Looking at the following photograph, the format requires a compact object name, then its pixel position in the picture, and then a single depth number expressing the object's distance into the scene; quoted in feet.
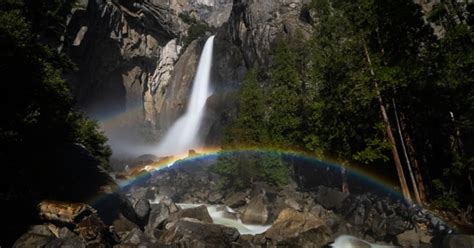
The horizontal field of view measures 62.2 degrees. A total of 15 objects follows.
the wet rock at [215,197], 136.56
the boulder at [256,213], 98.02
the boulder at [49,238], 57.93
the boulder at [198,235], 69.59
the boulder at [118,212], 78.36
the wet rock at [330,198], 101.86
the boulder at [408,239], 75.34
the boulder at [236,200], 120.20
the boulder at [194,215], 91.43
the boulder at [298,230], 73.87
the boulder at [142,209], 87.28
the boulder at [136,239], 68.20
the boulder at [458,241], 63.11
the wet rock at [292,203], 105.61
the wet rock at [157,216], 87.50
